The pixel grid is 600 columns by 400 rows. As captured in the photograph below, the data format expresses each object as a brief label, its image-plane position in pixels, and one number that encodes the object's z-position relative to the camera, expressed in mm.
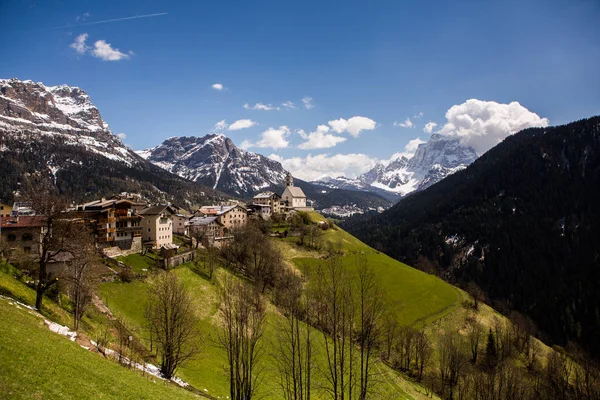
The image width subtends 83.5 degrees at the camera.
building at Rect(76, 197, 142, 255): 74875
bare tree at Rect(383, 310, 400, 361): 80938
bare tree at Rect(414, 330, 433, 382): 76812
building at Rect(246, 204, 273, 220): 154875
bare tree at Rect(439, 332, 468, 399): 75000
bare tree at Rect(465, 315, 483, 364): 90625
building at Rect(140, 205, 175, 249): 87688
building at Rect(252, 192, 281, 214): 166625
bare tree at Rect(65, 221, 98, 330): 40312
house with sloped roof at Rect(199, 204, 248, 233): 127875
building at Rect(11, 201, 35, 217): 92238
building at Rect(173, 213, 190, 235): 112188
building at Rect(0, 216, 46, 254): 62281
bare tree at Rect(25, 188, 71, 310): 38731
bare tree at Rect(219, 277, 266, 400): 34812
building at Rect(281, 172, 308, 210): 194275
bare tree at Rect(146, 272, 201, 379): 38719
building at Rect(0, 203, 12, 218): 109044
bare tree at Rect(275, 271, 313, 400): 35062
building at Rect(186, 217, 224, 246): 104938
